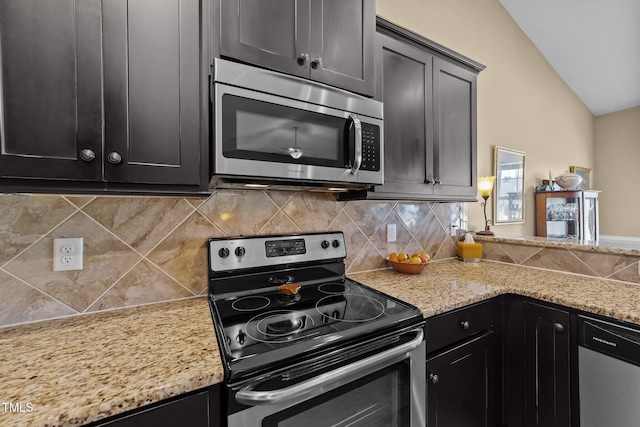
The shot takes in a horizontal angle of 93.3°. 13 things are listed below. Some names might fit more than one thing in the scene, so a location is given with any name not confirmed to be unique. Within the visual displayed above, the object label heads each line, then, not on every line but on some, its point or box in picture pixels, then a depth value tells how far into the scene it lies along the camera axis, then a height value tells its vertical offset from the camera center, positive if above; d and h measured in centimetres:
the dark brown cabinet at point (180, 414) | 69 -48
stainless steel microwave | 104 +31
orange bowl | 177 -32
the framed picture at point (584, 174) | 417 +56
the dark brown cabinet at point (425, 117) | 159 +56
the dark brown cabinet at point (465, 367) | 129 -70
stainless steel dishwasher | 114 -63
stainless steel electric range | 84 -40
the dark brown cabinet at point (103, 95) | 79 +35
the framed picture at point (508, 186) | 285 +26
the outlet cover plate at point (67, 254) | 111 -15
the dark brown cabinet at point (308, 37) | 109 +70
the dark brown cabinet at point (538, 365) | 131 -71
